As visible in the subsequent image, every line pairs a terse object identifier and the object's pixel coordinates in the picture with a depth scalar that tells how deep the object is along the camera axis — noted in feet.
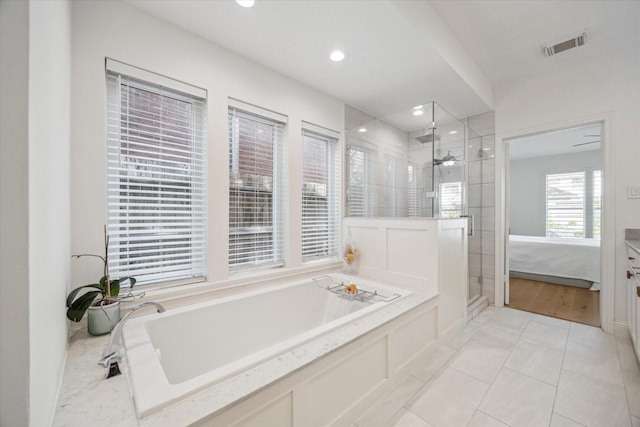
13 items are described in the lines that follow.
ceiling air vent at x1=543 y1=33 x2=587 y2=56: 7.69
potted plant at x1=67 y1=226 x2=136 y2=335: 4.62
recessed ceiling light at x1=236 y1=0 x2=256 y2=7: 5.34
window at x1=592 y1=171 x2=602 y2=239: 17.57
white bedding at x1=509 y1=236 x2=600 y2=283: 12.84
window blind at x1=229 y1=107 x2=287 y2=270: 7.23
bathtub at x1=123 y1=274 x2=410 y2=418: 3.41
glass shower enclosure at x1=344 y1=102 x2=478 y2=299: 7.81
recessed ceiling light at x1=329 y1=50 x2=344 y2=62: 6.98
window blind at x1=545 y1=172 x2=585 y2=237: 18.34
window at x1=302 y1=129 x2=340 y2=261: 9.00
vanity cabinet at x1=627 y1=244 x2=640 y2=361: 5.71
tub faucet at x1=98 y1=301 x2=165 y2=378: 3.70
